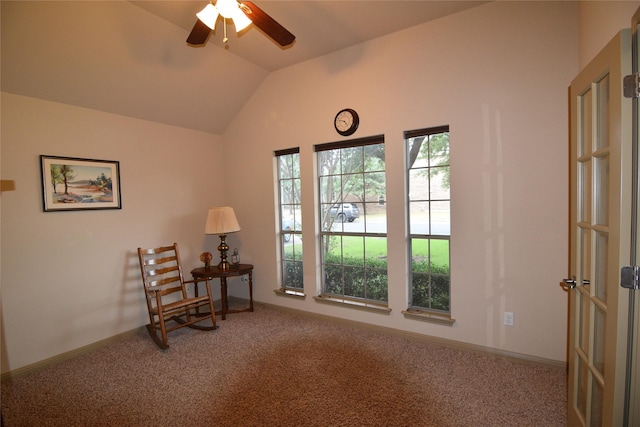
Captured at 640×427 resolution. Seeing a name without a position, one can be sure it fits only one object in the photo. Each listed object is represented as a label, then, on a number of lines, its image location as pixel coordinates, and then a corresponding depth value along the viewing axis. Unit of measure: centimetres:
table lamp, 372
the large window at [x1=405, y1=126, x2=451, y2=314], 292
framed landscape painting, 279
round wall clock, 323
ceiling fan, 184
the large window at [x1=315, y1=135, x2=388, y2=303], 331
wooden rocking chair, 311
